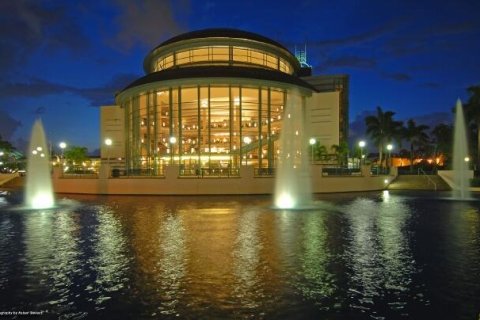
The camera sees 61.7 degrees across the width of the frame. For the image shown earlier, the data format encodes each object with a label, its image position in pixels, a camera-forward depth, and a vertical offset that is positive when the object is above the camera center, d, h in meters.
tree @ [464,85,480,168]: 57.53 +8.44
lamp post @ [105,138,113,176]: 45.13 +2.47
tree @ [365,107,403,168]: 70.56 +6.37
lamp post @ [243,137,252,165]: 49.50 +3.09
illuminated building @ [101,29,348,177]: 46.66 +7.56
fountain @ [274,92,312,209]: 29.20 +0.15
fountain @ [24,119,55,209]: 28.16 -1.01
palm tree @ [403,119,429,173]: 74.44 +5.78
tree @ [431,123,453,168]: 82.50 +5.23
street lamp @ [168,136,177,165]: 45.59 +2.72
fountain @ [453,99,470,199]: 34.88 -1.07
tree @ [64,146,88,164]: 68.69 +2.01
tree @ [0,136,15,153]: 86.06 +4.61
